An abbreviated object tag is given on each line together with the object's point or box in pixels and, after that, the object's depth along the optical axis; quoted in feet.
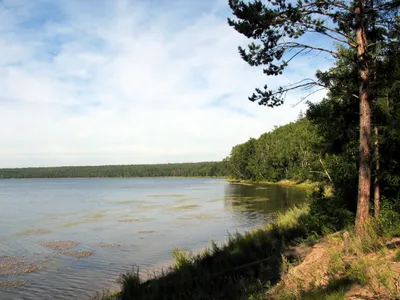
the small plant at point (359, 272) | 21.17
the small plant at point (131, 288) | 32.76
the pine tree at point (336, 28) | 33.40
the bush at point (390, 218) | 30.81
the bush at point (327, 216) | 42.55
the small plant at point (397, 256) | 23.02
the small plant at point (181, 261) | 39.52
